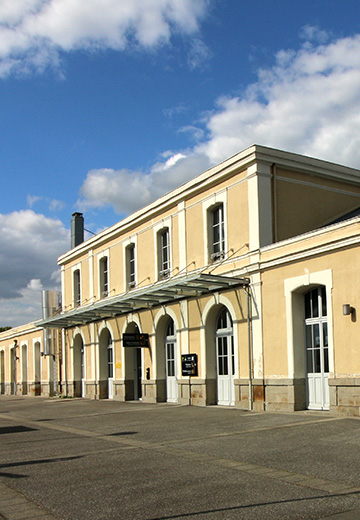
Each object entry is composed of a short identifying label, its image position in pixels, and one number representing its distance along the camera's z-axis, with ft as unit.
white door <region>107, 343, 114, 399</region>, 90.28
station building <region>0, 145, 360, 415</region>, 49.73
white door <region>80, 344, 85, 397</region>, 101.45
